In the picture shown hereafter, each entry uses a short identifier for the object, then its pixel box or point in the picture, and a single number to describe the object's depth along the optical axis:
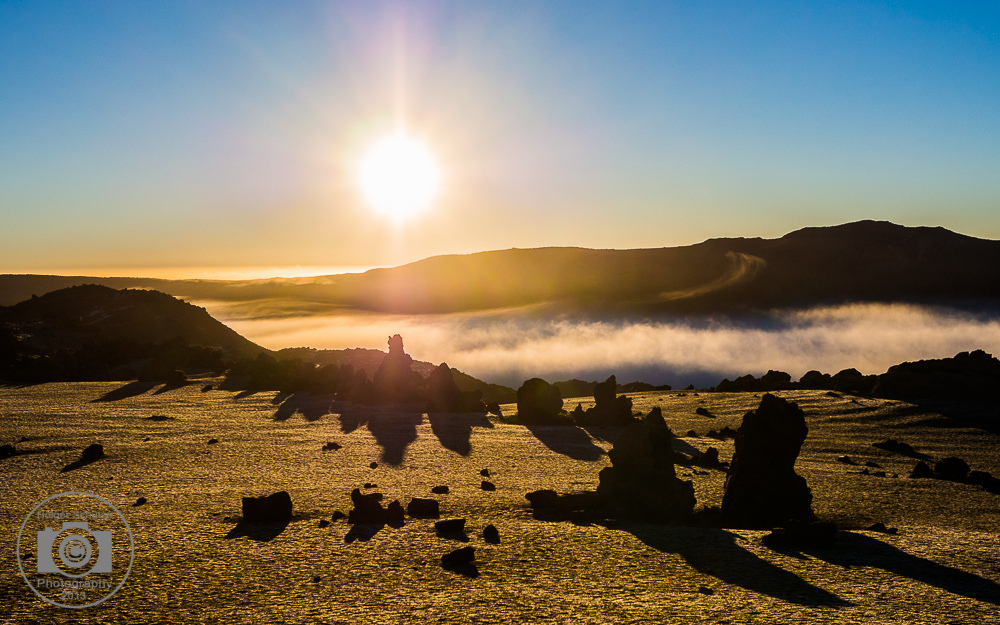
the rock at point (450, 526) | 12.23
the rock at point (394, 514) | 12.90
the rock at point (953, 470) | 18.66
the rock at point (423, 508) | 13.44
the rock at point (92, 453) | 17.66
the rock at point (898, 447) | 23.22
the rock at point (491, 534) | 11.94
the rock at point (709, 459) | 20.34
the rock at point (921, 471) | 19.05
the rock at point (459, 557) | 10.58
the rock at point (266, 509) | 12.71
